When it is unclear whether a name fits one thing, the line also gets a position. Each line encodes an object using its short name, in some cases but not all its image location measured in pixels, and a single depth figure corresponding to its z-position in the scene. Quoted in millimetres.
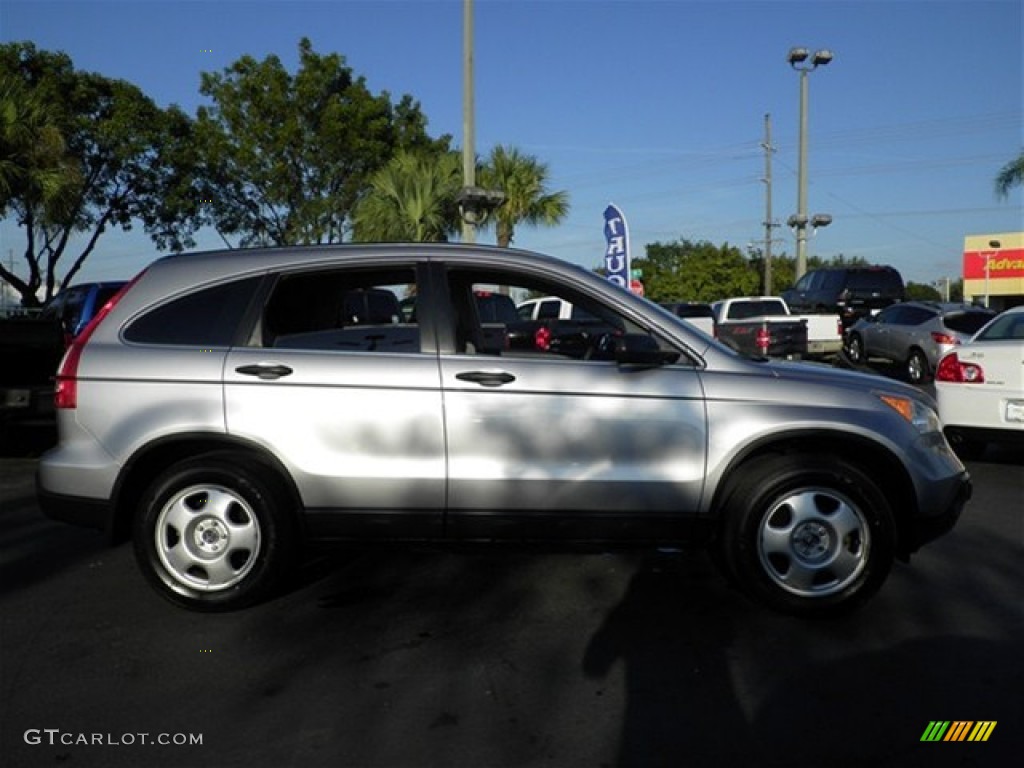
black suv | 22625
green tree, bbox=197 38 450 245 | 28984
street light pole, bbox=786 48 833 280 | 32094
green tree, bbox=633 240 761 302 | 66875
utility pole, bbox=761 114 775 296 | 50781
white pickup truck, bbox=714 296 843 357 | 19578
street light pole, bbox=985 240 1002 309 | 47950
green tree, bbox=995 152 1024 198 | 25000
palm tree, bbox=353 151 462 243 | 22766
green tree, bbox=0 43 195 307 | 27500
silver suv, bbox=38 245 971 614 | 4172
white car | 7648
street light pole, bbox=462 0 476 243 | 17469
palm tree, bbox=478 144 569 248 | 25734
